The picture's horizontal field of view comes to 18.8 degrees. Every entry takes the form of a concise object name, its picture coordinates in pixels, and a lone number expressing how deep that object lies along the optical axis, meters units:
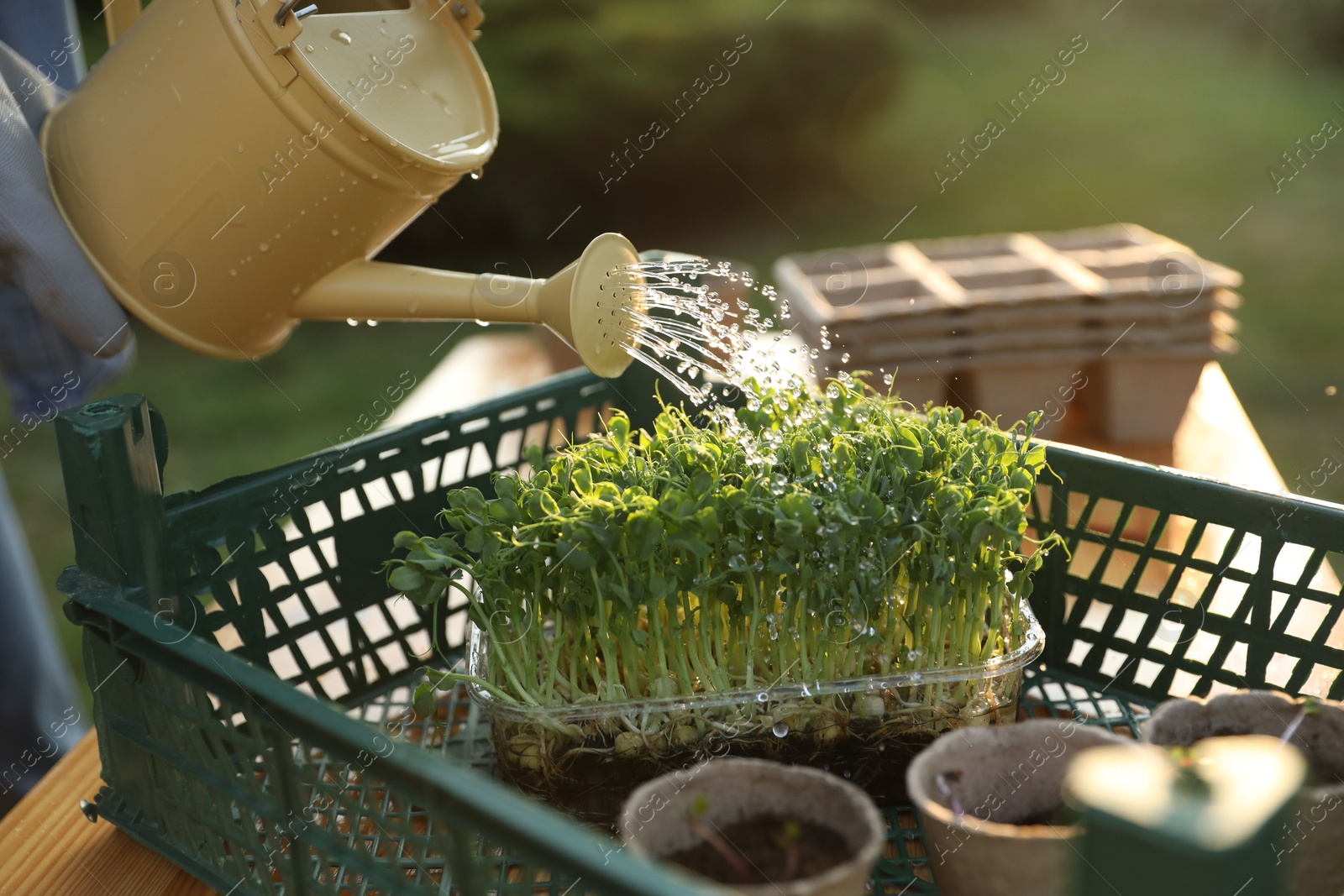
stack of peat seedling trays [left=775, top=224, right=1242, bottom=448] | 1.71
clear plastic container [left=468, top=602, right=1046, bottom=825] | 1.31
